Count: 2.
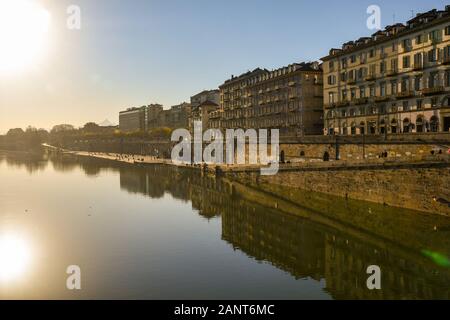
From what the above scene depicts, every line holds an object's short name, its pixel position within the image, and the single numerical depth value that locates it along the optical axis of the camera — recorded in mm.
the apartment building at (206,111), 140462
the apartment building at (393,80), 51844
